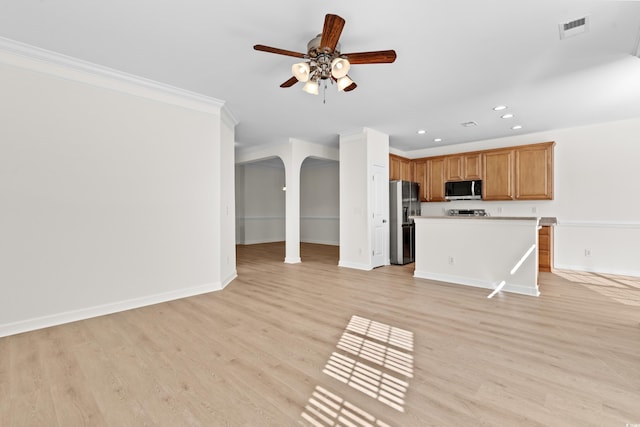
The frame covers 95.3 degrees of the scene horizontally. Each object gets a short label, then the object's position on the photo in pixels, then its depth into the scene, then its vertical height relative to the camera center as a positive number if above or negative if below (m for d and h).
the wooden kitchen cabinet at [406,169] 6.92 +1.01
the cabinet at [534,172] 5.57 +0.74
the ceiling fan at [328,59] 2.34 +1.33
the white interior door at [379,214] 5.77 -0.06
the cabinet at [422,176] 7.14 +0.86
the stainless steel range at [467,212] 6.45 -0.03
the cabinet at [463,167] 6.33 +0.98
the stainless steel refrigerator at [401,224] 6.18 -0.29
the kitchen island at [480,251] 3.92 -0.61
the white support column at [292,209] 6.38 +0.06
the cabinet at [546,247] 5.33 -0.69
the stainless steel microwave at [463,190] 6.38 +0.46
